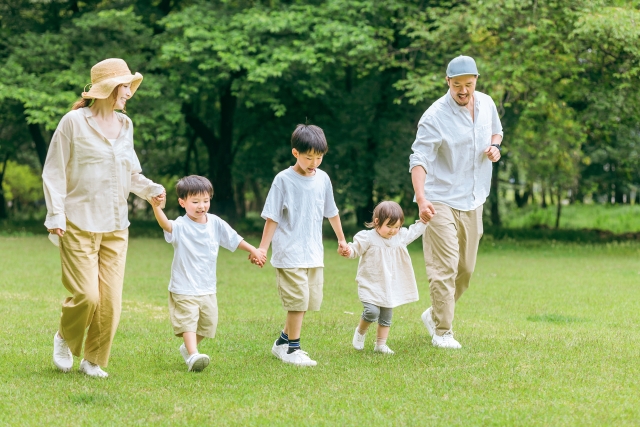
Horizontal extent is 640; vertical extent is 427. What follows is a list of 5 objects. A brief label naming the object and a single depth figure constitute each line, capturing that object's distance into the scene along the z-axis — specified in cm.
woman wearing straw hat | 590
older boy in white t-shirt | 658
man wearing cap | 714
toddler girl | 694
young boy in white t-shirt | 620
